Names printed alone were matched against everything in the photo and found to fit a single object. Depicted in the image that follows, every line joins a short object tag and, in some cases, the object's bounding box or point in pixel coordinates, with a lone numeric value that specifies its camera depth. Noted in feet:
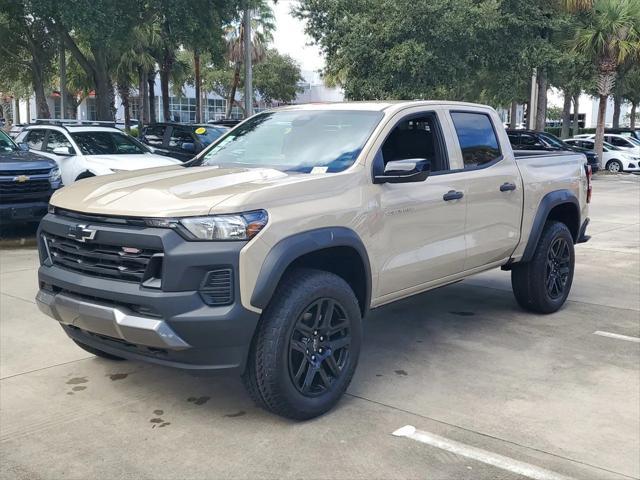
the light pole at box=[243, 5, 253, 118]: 61.74
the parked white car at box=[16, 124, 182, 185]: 37.06
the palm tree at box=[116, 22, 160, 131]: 85.92
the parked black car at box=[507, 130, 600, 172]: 68.18
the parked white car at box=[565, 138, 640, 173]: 88.48
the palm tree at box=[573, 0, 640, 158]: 76.48
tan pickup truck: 11.64
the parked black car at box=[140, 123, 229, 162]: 47.76
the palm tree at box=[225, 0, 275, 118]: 131.95
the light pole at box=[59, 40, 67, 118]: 77.59
